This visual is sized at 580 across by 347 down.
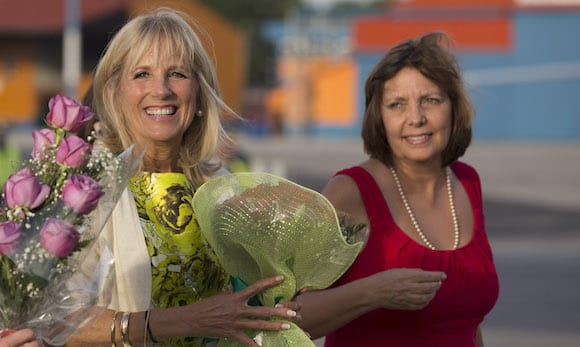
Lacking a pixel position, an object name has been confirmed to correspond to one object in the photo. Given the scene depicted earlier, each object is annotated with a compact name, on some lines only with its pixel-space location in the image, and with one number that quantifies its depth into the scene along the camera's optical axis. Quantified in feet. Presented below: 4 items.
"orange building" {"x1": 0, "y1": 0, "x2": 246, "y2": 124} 183.42
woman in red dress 12.28
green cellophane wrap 10.14
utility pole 110.11
